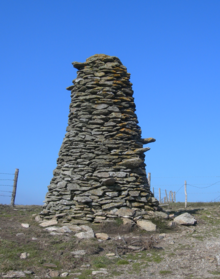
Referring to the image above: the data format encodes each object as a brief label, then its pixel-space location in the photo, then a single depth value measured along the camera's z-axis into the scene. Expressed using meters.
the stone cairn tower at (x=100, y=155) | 9.30
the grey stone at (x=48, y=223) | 8.85
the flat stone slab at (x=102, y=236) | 7.73
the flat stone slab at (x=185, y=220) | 9.30
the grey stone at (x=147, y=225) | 8.52
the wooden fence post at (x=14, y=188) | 13.71
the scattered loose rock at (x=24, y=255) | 6.12
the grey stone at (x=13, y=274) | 5.26
